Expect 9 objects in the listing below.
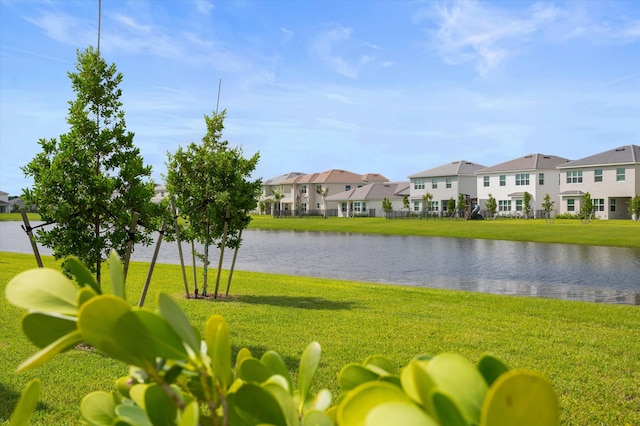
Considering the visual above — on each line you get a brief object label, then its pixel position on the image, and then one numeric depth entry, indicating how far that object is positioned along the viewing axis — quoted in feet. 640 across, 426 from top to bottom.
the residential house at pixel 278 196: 296.71
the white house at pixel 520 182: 194.70
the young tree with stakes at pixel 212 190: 42.05
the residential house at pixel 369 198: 255.17
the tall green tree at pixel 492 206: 195.42
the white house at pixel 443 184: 220.02
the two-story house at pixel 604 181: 170.50
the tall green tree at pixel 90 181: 27.55
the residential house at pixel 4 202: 356.38
